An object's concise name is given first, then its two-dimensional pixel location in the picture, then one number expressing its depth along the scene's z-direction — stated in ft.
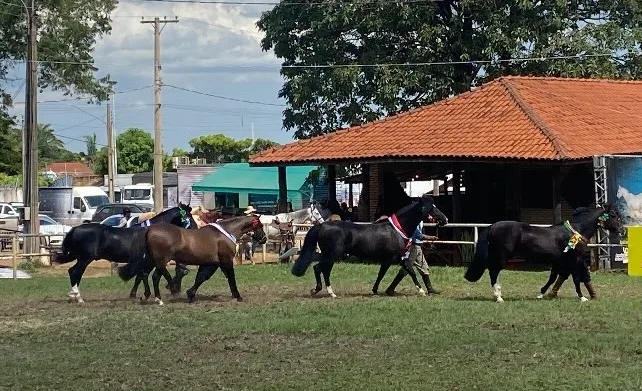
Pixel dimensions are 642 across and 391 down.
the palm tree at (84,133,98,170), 375.98
